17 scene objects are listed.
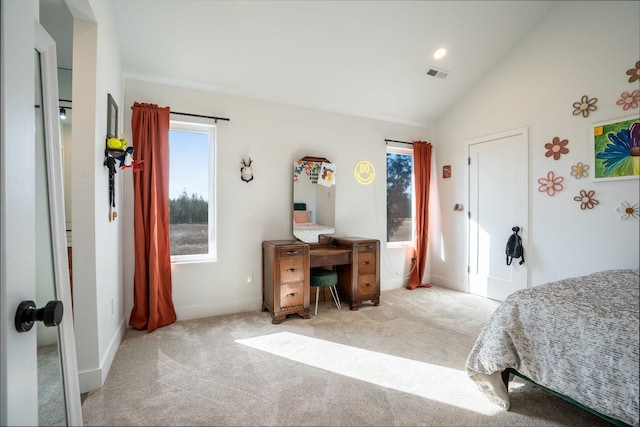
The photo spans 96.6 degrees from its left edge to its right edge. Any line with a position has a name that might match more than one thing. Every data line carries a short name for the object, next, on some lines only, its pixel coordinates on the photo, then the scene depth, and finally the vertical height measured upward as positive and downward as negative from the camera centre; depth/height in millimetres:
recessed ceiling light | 3082 +1676
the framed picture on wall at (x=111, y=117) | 2107 +728
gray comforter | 1241 -707
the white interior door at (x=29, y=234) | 618 -57
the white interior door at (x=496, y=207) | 3268 -21
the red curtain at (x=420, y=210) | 4086 -48
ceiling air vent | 3311 +1587
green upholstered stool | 3051 -756
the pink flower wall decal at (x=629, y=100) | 2379 +883
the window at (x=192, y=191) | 2932 +201
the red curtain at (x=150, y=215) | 2586 -36
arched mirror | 3350 +125
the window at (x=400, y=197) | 4125 +148
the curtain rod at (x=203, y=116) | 2838 +968
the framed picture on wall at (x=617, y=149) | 2361 +473
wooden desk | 2836 -673
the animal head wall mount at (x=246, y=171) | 3090 +417
